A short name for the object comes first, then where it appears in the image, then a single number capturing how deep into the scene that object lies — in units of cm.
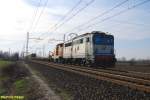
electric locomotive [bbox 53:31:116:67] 1401
